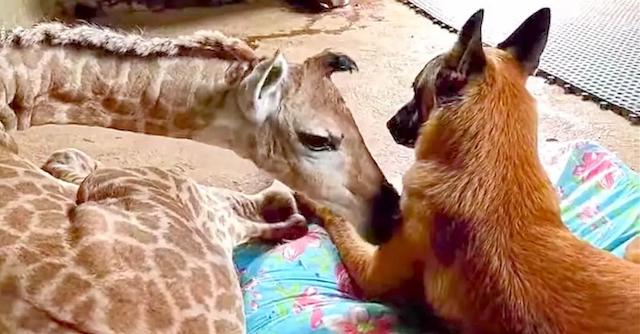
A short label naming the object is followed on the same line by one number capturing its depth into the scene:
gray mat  3.27
